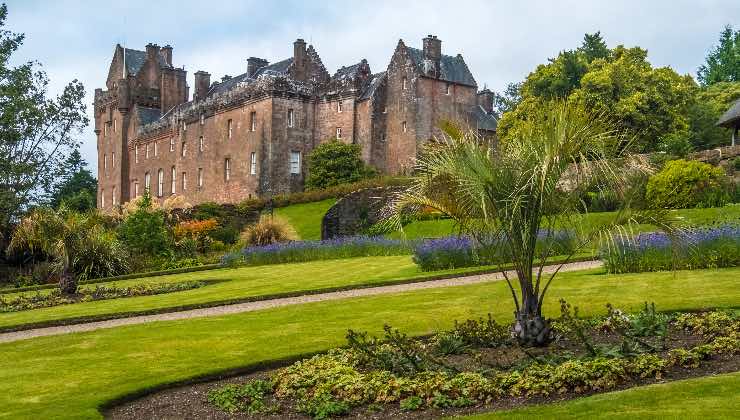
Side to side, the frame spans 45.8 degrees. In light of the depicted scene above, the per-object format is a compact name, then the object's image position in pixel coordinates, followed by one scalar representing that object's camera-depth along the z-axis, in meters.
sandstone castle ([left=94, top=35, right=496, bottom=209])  55.03
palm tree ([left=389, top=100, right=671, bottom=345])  10.53
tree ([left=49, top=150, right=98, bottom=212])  89.62
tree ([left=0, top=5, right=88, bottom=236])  39.97
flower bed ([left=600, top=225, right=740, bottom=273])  17.31
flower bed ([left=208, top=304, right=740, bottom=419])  9.04
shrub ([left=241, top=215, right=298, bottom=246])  34.88
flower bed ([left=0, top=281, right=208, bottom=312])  20.95
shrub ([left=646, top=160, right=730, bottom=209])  29.52
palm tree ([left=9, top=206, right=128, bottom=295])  21.61
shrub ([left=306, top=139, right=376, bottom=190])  52.41
